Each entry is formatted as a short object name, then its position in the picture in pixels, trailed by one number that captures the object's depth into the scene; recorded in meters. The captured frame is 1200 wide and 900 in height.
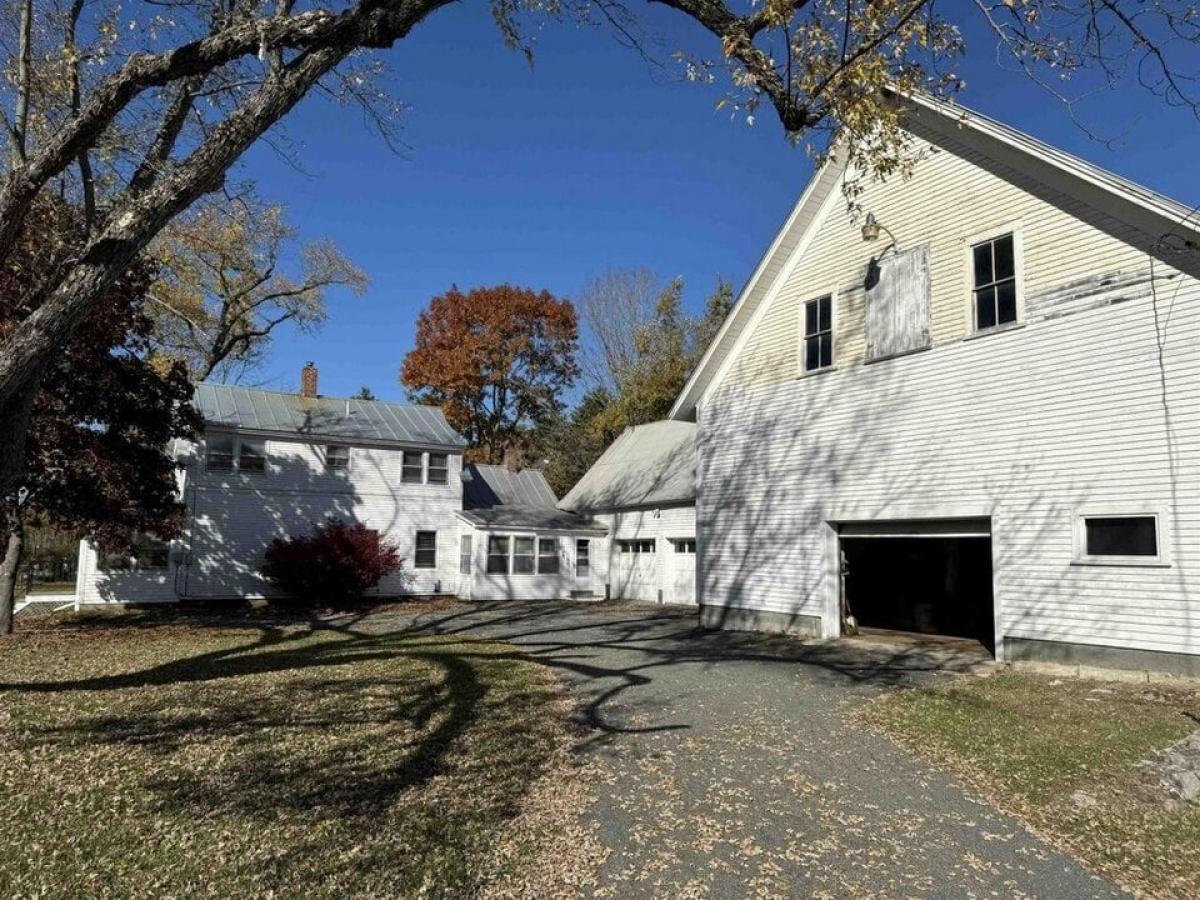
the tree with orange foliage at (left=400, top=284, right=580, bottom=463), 42.75
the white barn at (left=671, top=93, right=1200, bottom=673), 10.23
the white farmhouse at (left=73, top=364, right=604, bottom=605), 23.08
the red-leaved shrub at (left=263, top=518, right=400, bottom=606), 23.11
